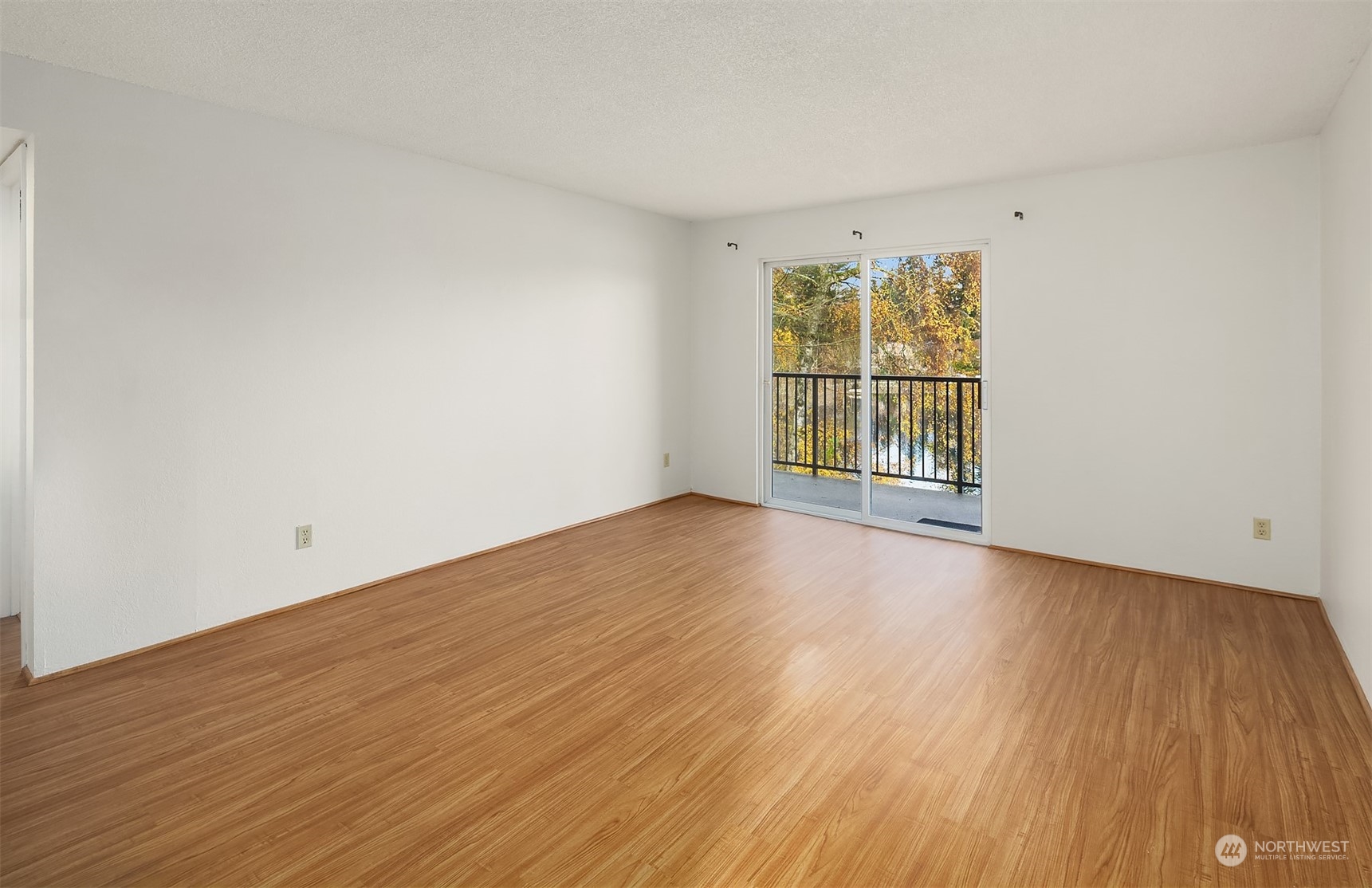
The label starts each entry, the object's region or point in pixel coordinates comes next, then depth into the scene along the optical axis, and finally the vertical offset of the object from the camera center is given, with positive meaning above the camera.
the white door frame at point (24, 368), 2.68 +0.32
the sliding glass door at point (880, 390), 4.80 +0.44
